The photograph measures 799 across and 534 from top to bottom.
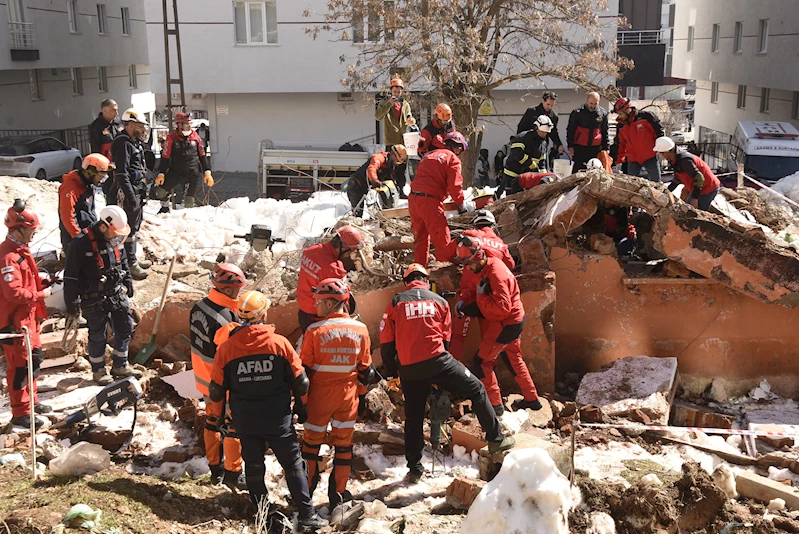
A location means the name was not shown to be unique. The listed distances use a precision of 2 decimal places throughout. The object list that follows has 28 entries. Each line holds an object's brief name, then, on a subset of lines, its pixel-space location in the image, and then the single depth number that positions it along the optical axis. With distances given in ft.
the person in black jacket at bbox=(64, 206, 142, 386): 24.63
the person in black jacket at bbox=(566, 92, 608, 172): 37.63
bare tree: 50.60
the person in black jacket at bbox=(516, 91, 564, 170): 37.17
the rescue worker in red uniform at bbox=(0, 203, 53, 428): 22.68
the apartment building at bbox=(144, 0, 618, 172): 84.94
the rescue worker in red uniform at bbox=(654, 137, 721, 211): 30.86
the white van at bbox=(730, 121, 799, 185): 52.75
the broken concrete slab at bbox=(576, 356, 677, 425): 25.64
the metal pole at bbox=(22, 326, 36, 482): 19.57
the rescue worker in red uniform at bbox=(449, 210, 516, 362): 25.30
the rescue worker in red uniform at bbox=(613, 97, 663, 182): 35.12
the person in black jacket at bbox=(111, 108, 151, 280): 32.83
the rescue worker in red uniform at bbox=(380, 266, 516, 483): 21.12
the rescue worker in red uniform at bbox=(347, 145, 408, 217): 38.34
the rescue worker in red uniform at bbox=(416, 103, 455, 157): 34.35
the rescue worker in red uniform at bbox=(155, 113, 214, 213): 40.78
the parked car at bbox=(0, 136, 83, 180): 64.84
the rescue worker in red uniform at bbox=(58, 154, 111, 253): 29.04
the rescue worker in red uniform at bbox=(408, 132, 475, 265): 28.94
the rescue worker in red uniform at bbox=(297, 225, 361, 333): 24.62
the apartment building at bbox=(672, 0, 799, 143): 75.97
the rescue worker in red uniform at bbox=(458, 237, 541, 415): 24.12
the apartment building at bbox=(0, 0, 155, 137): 88.89
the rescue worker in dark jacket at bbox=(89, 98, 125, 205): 34.68
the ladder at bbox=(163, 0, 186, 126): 65.26
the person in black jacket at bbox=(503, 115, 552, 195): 34.37
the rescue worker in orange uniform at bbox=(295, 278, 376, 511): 19.27
